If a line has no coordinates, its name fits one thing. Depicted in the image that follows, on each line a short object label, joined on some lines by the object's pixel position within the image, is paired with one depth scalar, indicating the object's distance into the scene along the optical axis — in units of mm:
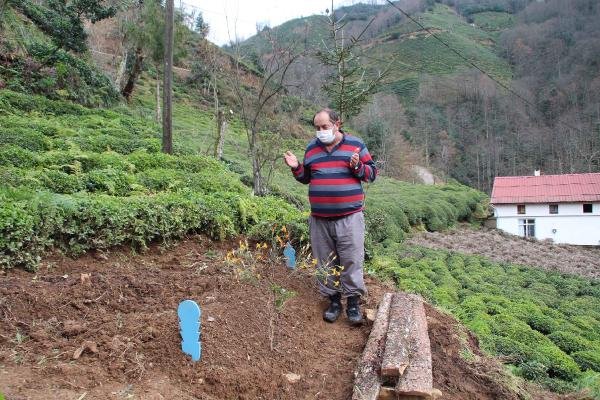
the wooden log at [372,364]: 2631
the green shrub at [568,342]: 7504
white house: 29062
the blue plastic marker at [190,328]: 2598
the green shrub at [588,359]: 6906
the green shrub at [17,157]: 7190
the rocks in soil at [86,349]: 2506
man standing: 3662
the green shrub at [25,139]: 8438
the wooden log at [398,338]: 2742
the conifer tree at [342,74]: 8750
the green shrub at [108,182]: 6777
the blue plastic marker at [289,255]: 4621
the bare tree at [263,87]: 8859
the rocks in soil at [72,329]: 2756
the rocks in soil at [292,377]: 2765
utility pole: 10141
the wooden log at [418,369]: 2570
